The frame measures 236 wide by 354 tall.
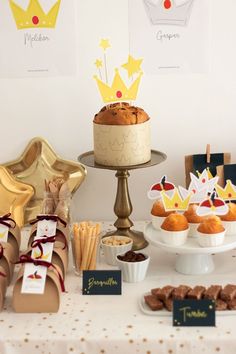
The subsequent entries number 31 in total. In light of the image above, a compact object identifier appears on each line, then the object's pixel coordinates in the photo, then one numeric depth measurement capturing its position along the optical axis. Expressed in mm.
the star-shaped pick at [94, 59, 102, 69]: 2126
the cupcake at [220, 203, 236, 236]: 1880
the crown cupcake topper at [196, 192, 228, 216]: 1843
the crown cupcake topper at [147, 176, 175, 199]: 1974
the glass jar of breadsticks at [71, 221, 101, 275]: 1895
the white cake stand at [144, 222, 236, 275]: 1819
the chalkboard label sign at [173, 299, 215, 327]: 1620
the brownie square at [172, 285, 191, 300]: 1687
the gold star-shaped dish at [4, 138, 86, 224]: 2226
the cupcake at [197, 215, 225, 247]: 1802
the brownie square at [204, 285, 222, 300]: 1689
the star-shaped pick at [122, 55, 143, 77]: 2079
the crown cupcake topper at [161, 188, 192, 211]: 1895
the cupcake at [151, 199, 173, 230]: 1918
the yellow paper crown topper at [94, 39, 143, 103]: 2056
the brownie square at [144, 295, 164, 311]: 1685
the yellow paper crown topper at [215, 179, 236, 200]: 1948
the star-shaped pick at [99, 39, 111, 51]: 2144
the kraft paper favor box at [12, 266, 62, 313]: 1699
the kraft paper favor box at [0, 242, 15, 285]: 1835
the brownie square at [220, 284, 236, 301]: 1691
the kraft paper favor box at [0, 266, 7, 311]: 1718
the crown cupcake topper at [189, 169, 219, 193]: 1933
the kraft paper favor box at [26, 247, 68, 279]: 1831
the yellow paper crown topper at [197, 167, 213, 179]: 2051
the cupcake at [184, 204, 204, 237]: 1887
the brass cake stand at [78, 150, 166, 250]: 2039
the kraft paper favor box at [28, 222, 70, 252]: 1896
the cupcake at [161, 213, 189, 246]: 1824
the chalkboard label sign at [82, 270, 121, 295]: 1774
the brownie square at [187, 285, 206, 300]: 1683
